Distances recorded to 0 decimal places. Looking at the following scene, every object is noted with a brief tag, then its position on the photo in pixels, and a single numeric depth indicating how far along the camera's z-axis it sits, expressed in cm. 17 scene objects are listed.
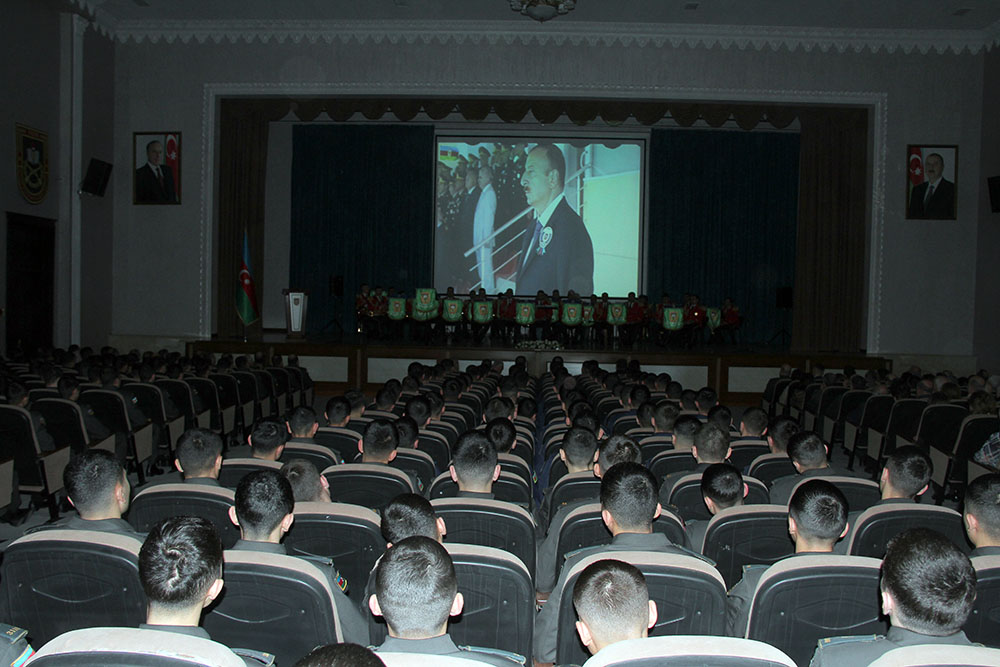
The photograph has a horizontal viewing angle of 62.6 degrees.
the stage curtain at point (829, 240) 1380
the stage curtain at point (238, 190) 1379
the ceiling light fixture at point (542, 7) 951
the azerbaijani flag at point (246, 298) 1270
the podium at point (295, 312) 1362
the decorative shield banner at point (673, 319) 1351
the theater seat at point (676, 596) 212
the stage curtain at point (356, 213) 1731
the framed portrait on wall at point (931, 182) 1231
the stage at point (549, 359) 1181
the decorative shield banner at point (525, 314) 1356
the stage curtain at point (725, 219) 1711
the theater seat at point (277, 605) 200
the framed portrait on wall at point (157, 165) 1271
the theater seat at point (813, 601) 209
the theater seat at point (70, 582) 209
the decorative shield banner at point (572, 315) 1351
